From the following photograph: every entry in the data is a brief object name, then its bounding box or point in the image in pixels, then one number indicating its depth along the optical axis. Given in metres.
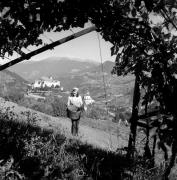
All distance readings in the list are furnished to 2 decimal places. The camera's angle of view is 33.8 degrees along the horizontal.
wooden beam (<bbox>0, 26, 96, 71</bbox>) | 3.03
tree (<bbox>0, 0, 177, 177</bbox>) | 2.20
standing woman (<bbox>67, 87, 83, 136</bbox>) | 9.63
